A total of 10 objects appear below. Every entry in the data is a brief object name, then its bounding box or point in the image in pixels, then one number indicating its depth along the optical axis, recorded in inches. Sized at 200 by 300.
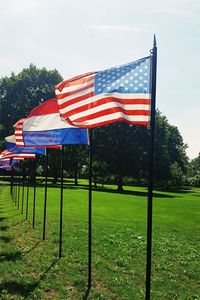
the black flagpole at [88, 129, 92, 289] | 288.4
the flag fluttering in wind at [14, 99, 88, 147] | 359.5
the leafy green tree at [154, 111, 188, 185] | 1937.7
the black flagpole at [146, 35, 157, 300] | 214.0
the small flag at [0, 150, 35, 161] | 699.7
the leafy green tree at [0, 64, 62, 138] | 2016.3
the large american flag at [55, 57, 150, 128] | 234.4
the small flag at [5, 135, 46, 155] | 562.8
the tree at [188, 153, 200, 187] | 3163.6
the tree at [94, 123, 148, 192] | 1877.3
